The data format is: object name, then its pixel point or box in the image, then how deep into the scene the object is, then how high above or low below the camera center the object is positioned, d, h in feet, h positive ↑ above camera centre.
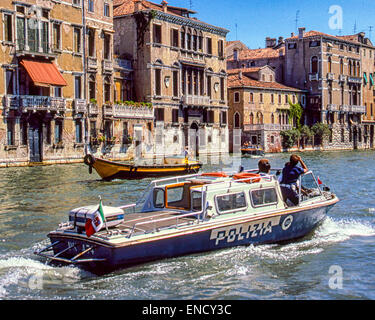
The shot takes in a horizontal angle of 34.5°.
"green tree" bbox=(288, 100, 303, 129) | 184.65 +8.71
